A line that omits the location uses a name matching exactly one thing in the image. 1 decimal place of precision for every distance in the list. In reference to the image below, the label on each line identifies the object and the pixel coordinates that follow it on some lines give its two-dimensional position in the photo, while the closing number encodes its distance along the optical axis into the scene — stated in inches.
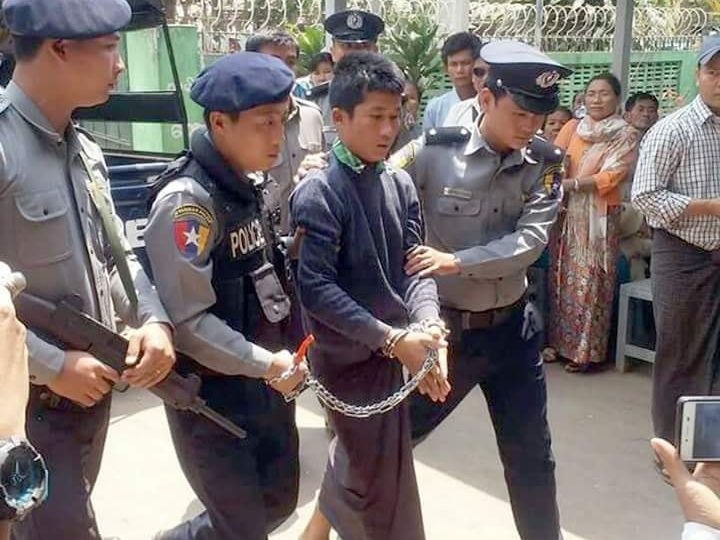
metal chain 95.7
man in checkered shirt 136.2
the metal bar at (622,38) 239.3
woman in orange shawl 197.6
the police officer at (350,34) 183.5
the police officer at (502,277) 112.6
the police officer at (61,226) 78.9
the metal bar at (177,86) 189.6
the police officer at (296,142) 151.2
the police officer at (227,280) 86.0
